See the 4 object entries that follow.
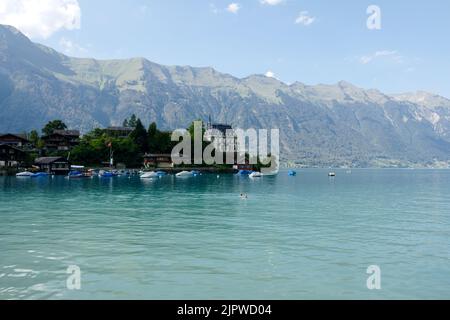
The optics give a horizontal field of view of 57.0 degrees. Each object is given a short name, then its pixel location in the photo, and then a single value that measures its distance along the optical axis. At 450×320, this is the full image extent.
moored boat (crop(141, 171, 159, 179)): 177.27
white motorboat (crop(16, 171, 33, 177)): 170.50
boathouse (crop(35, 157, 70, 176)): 191.12
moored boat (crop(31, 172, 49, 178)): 171.75
